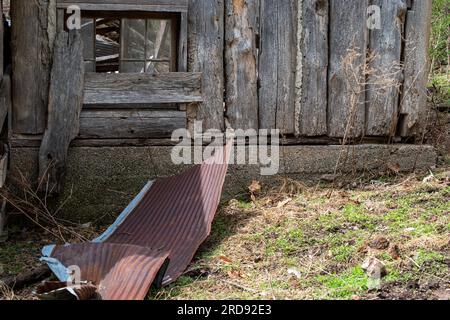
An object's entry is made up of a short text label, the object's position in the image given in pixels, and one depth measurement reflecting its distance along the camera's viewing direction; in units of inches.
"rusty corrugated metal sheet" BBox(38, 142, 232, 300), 150.1
